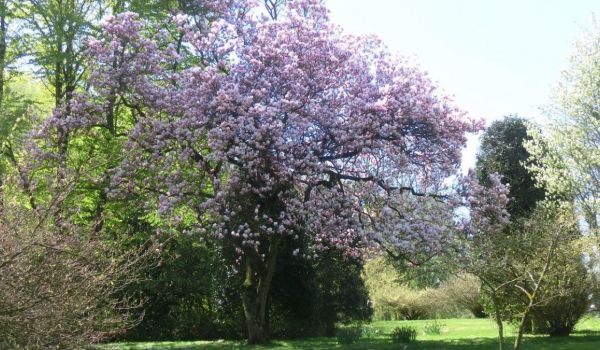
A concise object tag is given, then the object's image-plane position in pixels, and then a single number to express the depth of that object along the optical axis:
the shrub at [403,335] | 15.00
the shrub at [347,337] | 15.18
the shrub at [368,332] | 18.62
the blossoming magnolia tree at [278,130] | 13.92
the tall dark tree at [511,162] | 20.28
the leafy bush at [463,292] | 26.45
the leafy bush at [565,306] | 15.16
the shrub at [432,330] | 19.54
